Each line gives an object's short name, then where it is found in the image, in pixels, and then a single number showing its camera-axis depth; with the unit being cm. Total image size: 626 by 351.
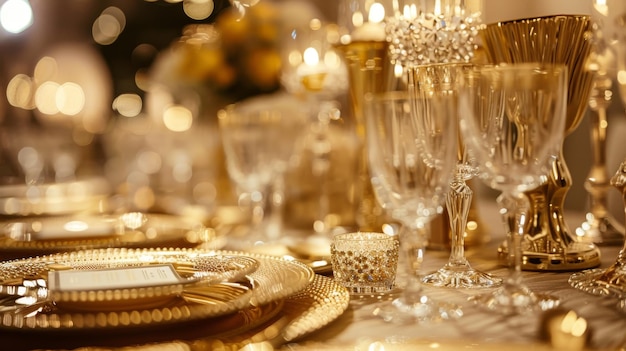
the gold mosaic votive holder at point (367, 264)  115
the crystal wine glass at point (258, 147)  157
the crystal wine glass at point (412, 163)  105
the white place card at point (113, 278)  99
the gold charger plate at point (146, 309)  95
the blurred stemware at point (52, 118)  235
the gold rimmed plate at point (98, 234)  134
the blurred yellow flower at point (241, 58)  220
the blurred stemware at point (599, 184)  148
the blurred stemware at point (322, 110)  172
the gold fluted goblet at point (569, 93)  125
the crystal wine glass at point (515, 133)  106
